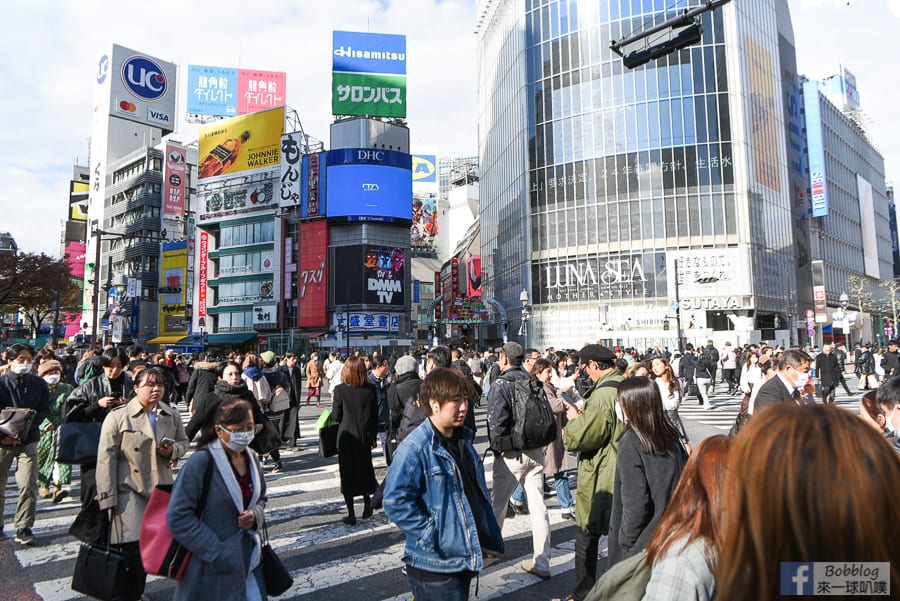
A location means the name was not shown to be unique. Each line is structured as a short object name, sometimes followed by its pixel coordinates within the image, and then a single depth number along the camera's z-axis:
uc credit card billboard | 80.44
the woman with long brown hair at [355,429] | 6.99
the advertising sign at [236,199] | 57.88
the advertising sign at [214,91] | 81.81
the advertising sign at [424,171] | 109.38
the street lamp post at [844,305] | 31.12
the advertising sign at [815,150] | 56.78
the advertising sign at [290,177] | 55.25
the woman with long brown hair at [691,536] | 1.71
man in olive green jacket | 4.34
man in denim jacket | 3.02
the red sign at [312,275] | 54.06
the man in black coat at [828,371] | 15.37
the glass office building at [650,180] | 45.06
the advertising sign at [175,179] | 69.91
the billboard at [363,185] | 54.94
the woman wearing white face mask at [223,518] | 3.07
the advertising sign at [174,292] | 64.56
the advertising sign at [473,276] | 74.72
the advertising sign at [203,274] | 60.59
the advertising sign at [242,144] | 57.56
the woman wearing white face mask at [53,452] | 8.26
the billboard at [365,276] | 54.00
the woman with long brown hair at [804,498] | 1.28
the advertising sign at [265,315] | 55.50
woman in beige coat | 4.38
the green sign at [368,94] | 62.19
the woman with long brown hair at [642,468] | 3.27
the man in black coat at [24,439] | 6.19
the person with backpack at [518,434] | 5.43
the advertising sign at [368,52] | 62.28
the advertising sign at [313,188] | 55.41
